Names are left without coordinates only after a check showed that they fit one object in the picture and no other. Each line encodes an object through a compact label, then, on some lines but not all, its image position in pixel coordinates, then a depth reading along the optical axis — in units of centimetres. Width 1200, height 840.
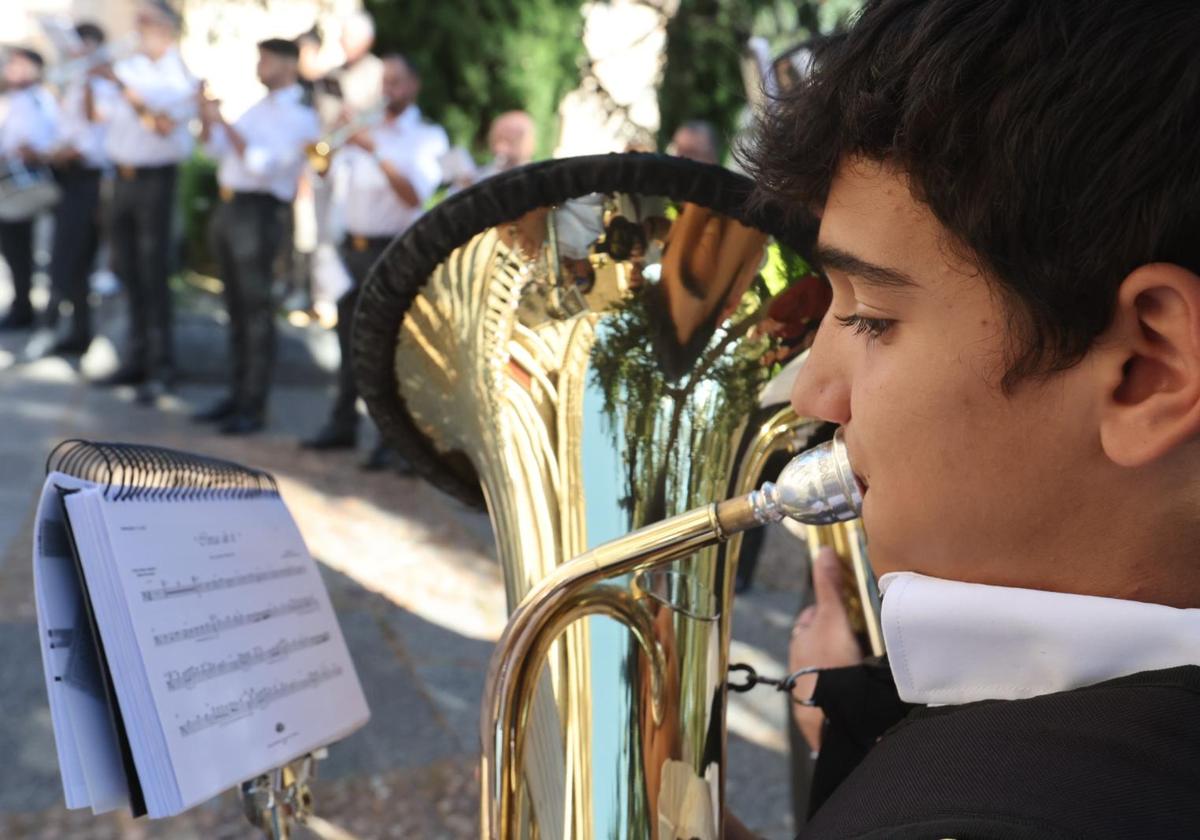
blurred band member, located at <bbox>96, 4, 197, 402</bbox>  563
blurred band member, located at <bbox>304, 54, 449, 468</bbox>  504
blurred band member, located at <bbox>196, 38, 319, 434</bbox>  525
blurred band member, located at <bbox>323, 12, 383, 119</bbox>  561
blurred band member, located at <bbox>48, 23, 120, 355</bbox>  647
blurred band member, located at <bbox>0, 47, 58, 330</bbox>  677
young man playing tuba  68
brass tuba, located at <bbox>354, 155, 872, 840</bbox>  111
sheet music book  93
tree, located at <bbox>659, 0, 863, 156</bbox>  365
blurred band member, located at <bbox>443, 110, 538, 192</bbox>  519
